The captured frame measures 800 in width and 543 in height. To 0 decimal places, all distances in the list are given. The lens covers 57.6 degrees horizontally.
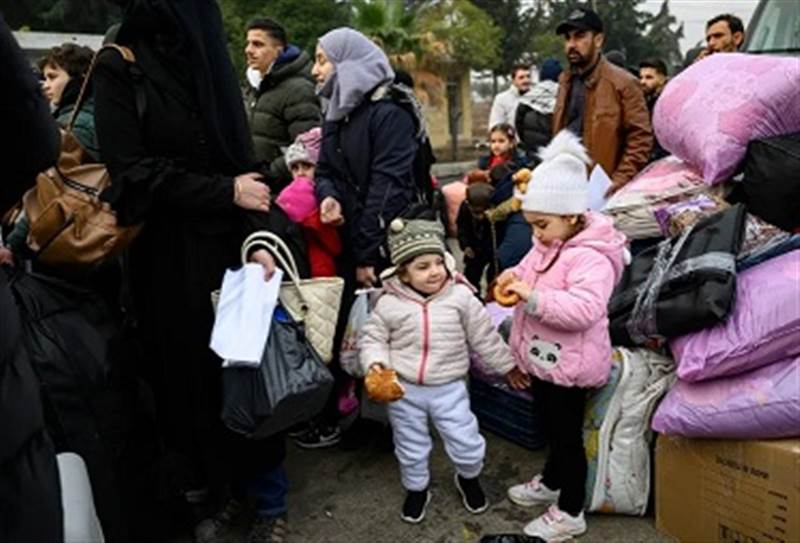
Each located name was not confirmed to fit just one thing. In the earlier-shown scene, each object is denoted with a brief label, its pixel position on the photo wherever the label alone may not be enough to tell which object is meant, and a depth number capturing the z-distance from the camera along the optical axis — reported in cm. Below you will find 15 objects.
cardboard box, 225
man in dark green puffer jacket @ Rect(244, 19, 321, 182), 395
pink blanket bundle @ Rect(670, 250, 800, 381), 227
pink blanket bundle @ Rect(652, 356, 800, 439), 225
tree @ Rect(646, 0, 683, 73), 4625
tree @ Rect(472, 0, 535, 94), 3531
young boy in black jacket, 436
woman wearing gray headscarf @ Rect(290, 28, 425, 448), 304
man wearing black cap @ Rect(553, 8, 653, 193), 403
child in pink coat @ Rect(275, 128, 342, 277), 315
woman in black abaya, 246
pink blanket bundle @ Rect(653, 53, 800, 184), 287
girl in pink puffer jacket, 250
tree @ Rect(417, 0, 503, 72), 2538
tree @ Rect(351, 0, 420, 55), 2184
